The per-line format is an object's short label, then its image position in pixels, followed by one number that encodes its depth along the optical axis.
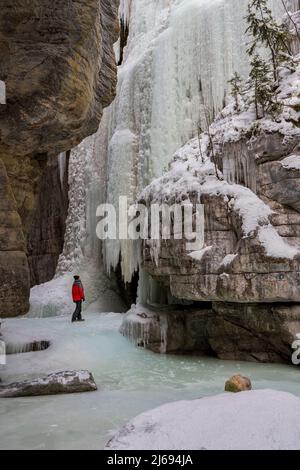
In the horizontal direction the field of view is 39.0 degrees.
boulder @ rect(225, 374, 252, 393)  4.95
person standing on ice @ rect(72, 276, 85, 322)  10.79
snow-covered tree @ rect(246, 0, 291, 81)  8.72
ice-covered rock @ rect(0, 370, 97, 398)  5.49
